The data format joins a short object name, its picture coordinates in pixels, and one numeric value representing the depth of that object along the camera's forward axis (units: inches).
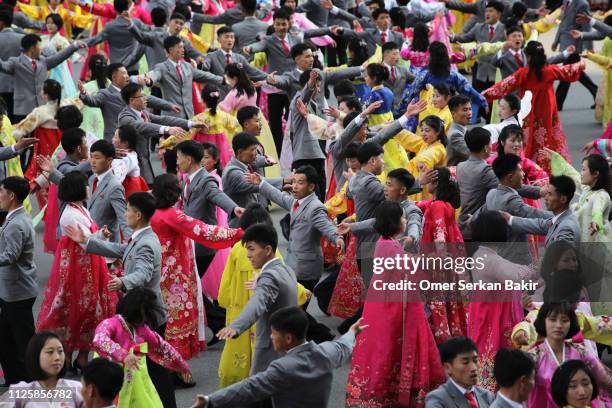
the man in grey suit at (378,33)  958.3
